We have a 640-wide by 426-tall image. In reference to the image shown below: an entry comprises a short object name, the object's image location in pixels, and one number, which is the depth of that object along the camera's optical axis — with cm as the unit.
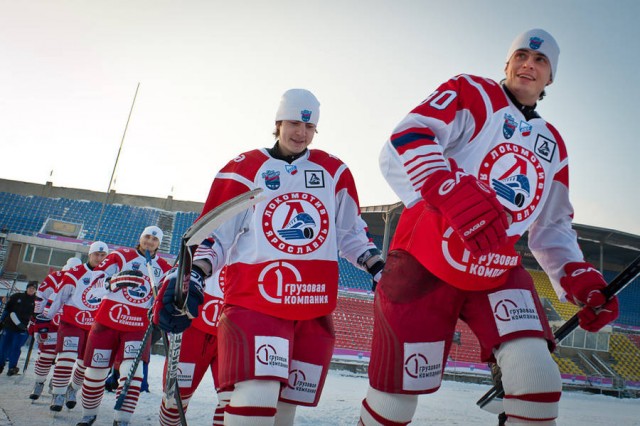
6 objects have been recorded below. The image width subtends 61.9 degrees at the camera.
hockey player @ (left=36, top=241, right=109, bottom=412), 663
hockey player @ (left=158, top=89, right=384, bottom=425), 251
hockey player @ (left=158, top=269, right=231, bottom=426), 404
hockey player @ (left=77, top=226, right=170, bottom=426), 553
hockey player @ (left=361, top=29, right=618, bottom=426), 204
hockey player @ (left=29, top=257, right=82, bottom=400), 730
